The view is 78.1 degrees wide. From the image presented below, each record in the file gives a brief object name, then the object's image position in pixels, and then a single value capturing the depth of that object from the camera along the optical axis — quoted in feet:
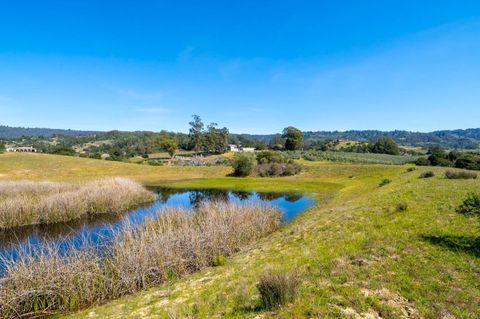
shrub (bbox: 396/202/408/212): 51.29
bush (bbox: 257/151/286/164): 216.78
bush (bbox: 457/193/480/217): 42.78
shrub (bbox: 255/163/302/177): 195.21
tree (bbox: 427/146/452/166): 175.47
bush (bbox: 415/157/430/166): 189.71
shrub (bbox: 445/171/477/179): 86.80
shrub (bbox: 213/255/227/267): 41.52
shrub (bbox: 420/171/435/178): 101.98
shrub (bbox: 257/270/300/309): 22.98
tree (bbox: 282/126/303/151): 384.68
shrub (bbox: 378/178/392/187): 103.27
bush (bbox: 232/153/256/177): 193.47
